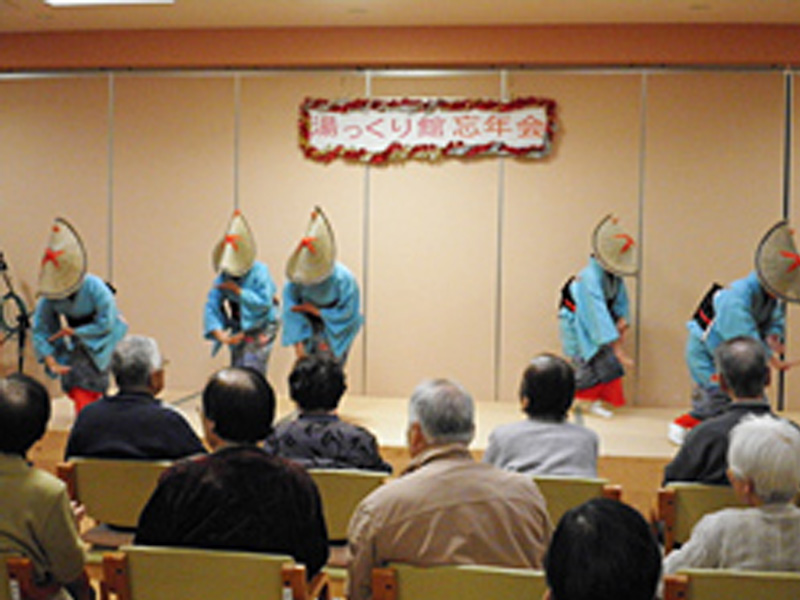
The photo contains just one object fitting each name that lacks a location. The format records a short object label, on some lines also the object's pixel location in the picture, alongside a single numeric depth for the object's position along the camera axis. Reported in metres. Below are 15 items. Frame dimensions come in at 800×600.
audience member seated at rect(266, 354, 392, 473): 3.05
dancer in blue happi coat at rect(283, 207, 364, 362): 5.75
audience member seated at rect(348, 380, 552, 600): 2.13
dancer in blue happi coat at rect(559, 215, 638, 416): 5.93
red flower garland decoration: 6.66
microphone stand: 6.86
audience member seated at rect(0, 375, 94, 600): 2.22
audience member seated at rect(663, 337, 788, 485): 2.91
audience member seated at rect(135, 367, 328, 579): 2.17
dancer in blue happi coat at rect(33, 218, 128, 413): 5.45
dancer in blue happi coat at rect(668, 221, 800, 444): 5.09
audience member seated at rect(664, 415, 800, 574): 2.07
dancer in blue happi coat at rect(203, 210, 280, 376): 5.92
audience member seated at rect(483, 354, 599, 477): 2.99
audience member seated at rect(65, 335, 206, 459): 3.08
